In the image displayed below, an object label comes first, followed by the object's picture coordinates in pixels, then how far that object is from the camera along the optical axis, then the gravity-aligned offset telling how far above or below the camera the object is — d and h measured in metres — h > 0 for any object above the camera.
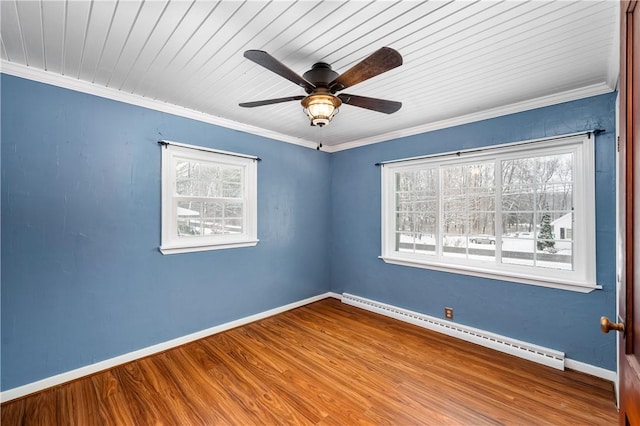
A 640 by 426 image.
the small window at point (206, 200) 2.76 +0.16
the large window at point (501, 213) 2.42 +0.01
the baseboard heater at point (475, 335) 2.47 -1.26
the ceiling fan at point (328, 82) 1.43 +0.79
